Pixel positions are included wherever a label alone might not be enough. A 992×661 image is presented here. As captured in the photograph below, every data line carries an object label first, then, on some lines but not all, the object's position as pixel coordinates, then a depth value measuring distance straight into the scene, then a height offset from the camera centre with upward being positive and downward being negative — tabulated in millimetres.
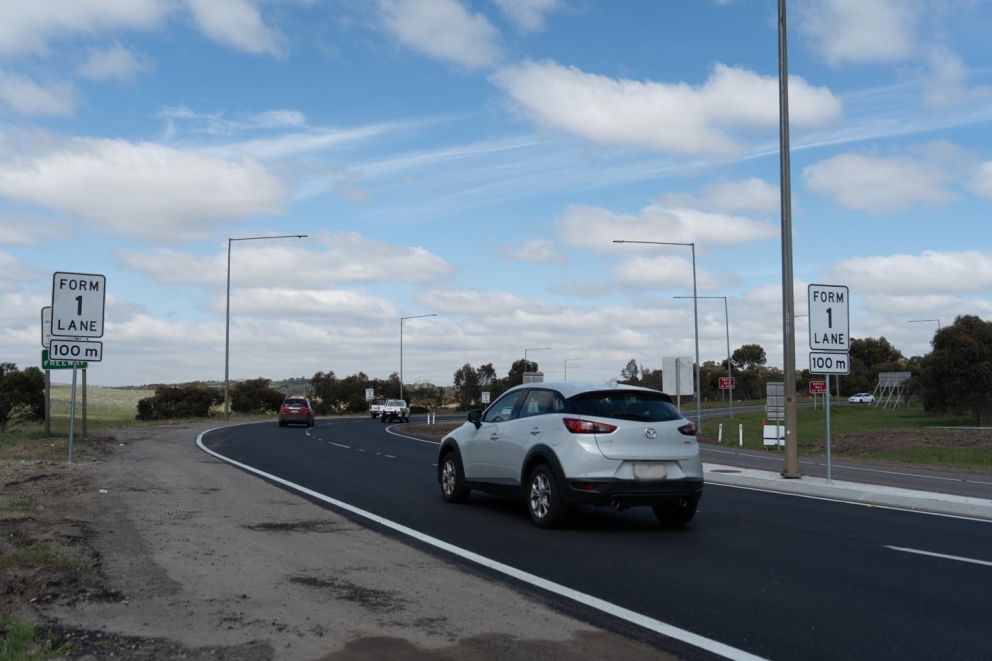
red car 48312 -1239
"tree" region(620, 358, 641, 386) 112688 +2432
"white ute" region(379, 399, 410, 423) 64875 -1567
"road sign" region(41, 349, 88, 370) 24578 +605
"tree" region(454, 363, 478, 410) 104875 +523
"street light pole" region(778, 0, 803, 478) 17109 +2119
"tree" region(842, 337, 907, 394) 145000 +4789
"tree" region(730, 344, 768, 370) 167625 +5954
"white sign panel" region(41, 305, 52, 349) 24116 +1662
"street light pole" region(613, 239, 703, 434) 41800 +3151
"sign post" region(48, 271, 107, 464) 17006 +1349
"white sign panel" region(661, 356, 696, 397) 36000 +533
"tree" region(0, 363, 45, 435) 50969 -116
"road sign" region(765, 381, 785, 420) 35500 -464
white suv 10680 -738
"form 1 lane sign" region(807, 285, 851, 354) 16391 +1264
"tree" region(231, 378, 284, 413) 89562 -884
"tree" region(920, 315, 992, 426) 61344 +1349
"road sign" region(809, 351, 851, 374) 16344 +485
